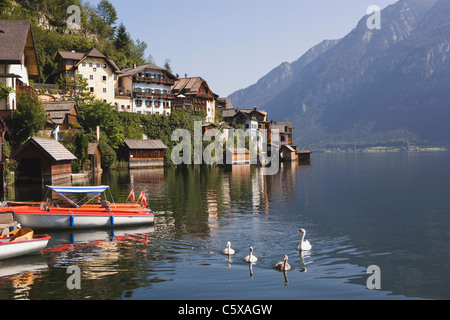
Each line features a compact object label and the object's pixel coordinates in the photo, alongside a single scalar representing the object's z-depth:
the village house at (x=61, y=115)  72.19
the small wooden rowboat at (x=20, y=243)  21.84
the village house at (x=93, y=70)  98.38
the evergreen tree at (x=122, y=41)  135.62
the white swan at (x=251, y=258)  22.08
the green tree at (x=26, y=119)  53.94
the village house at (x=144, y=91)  109.44
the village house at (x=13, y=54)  48.30
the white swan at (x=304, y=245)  24.70
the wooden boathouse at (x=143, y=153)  94.69
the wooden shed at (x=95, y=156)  75.69
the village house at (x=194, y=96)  122.03
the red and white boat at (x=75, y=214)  28.83
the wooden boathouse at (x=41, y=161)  54.66
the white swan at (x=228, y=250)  23.67
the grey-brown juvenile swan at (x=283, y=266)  20.88
